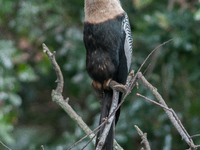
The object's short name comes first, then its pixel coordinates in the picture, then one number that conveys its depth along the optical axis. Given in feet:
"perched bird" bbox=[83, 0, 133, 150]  34.23
